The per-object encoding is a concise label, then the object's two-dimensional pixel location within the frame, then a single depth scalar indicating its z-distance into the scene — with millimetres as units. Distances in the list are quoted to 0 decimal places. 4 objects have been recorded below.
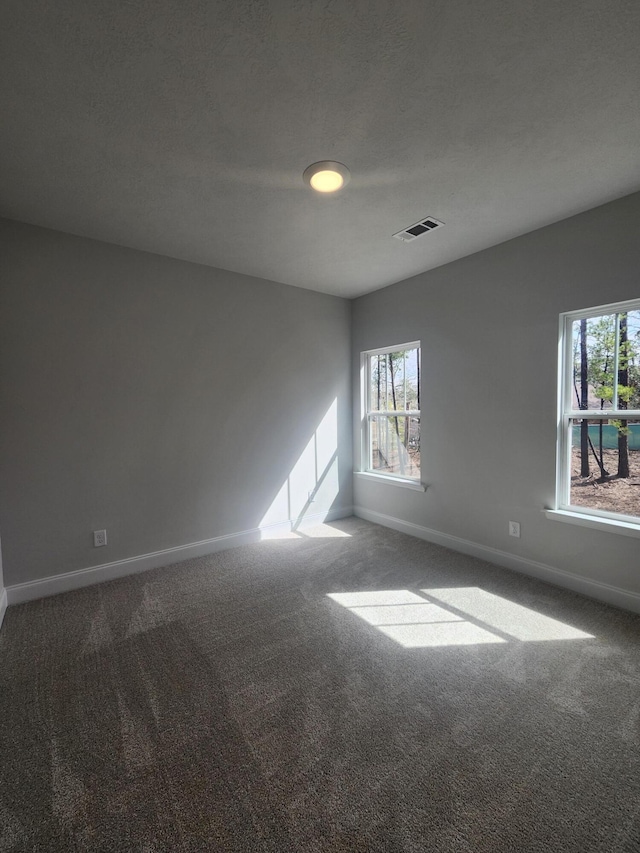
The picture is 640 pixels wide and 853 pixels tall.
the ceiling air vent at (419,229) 2688
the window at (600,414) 2529
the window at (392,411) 3974
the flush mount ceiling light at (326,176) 2037
